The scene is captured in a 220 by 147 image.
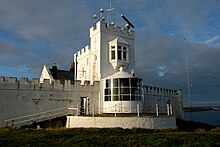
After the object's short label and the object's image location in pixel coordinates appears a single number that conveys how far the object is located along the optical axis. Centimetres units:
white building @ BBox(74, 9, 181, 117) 2008
